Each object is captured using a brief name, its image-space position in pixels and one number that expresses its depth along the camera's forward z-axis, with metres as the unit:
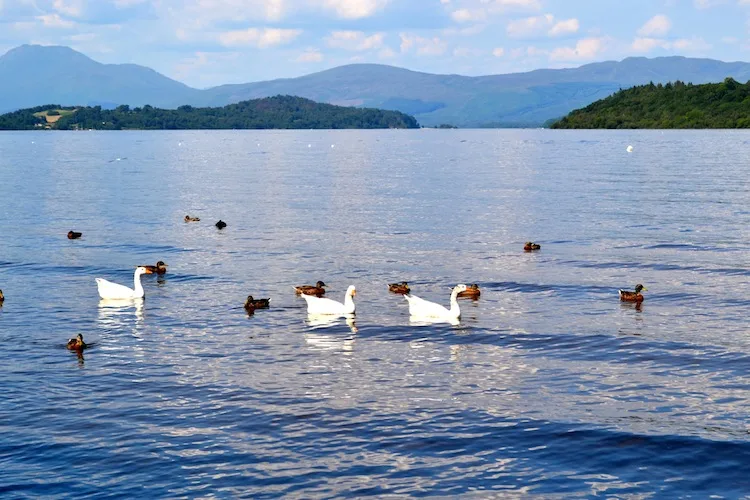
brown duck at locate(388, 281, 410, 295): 38.22
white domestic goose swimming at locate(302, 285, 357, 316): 34.34
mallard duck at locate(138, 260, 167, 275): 42.97
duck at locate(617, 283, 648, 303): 35.91
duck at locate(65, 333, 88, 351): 29.11
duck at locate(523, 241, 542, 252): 49.19
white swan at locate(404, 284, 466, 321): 33.88
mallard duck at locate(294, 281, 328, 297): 37.88
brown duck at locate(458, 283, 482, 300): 37.31
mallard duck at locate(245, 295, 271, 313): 35.09
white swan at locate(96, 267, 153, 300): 37.28
